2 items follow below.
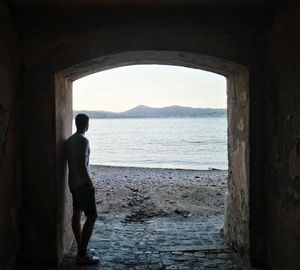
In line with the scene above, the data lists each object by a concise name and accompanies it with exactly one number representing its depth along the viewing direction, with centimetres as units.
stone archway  447
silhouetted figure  447
